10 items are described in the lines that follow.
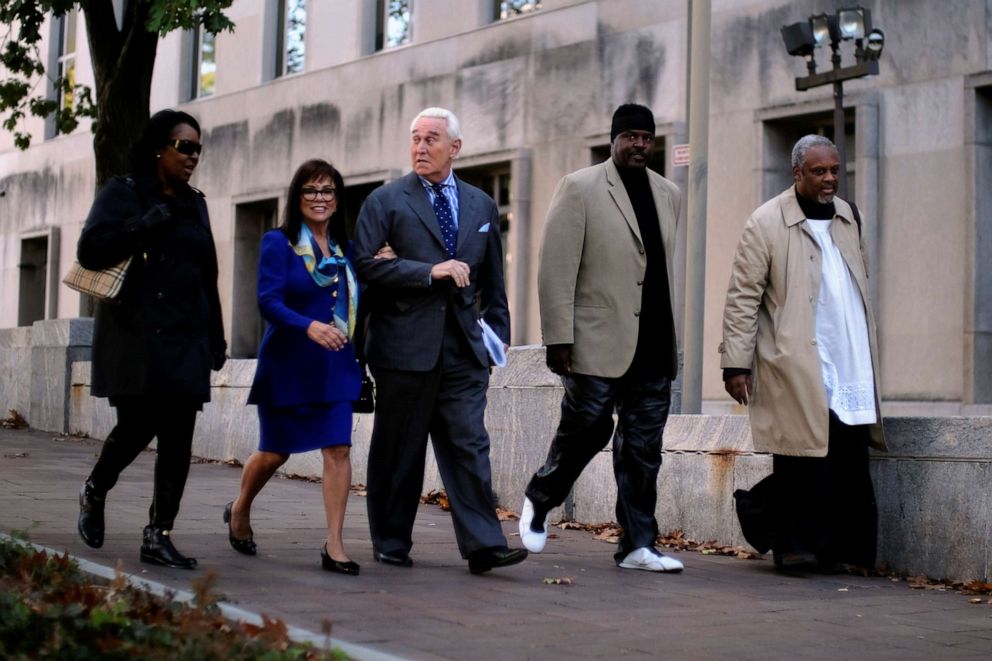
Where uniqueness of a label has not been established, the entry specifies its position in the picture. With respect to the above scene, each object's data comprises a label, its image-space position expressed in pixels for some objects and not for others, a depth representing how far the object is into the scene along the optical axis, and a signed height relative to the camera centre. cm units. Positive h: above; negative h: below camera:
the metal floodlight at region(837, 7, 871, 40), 1518 +346
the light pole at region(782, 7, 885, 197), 1521 +331
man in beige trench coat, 800 +25
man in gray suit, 757 +31
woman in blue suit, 752 +27
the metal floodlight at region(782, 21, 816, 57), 1535 +334
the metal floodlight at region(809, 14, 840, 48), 1529 +343
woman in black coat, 719 +34
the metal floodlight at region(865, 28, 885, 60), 1523 +327
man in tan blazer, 796 +39
